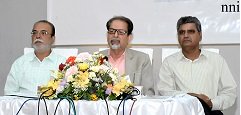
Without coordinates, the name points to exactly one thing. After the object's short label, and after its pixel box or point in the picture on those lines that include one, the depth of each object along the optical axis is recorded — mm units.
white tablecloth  1994
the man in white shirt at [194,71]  3168
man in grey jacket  3354
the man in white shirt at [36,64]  3506
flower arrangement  2129
